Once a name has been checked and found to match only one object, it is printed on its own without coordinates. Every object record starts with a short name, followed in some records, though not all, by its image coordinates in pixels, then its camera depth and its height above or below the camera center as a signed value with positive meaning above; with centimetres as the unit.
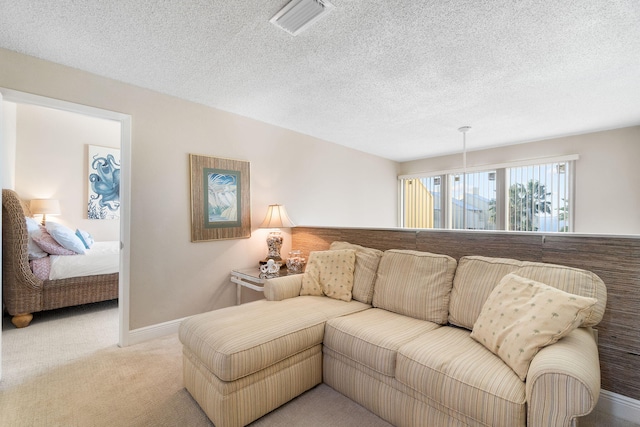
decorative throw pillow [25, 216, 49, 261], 316 -39
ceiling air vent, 159 +113
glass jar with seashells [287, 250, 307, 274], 308 -55
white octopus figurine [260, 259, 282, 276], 297 -58
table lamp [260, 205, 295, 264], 342 -16
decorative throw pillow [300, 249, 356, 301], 251 -56
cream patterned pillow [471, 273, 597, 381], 134 -53
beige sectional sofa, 125 -74
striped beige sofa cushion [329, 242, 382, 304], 243 -53
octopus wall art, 479 +50
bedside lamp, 417 +7
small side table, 287 -68
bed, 281 -75
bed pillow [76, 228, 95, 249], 391 -37
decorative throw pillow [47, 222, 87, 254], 346 -32
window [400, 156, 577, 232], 425 +22
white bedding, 322 -60
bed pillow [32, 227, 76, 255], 329 -37
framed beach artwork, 303 +14
